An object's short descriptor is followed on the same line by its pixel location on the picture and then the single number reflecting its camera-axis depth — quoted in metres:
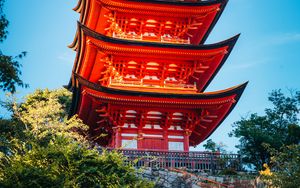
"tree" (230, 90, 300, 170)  25.59
